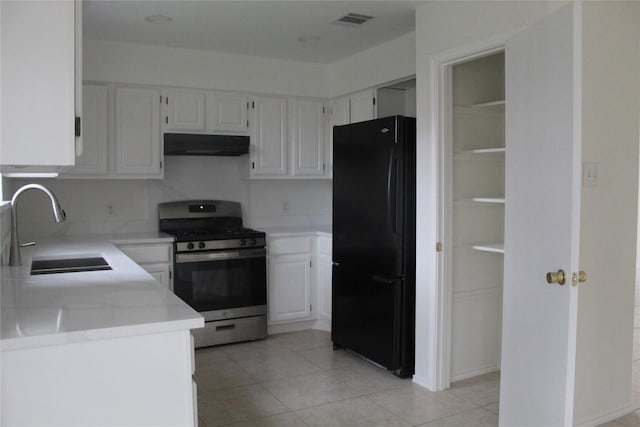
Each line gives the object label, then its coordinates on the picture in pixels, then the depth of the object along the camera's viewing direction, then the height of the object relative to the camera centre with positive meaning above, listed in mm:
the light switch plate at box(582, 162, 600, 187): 2764 +98
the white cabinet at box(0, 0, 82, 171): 1634 +321
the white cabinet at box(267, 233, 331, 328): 4707 -727
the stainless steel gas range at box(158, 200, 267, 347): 4305 -664
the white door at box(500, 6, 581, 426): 2332 -128
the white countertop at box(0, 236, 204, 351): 1657 -397
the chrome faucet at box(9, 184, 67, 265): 2438 -143
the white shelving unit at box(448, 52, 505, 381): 3613 -143
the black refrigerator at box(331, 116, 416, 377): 3607 -315
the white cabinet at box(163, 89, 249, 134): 4500 +659
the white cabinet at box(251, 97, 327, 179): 4844 +474
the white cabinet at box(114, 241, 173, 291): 4176 -489
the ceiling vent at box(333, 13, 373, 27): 3670 +1153
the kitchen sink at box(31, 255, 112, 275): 2943 -397
